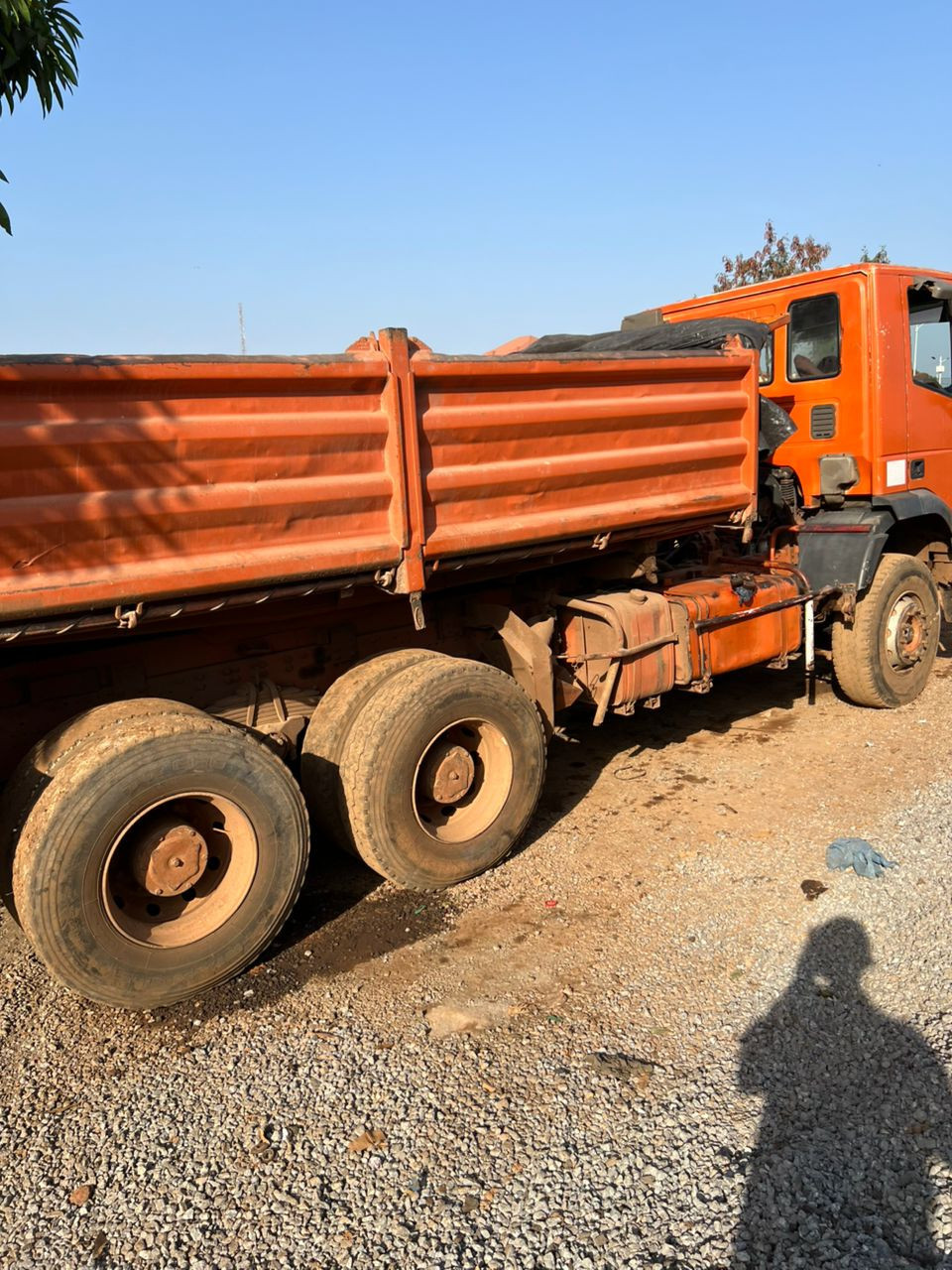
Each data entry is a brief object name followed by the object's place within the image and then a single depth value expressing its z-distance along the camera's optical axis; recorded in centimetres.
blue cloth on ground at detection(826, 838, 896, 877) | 408
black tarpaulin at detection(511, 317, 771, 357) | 534
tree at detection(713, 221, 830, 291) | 1570
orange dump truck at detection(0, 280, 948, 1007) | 306
